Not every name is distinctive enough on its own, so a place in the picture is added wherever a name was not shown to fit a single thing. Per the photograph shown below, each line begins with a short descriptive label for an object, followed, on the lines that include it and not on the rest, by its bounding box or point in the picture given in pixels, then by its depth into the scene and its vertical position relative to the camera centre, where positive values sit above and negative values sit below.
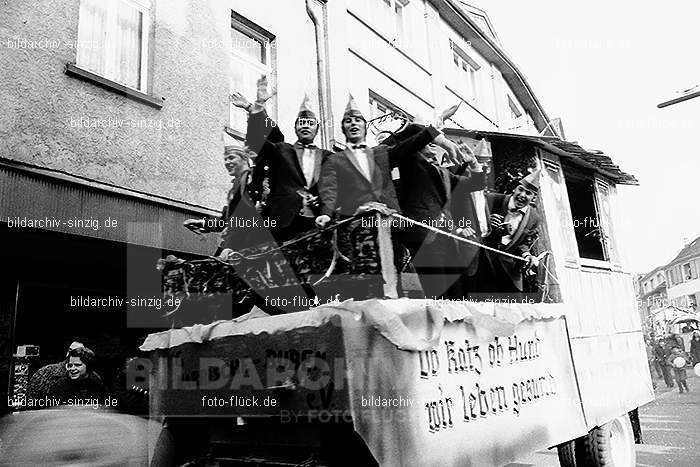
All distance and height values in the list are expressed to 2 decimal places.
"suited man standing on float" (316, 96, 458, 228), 4.01 +1.40
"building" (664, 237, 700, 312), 46.06 +5.73
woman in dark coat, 5.36 +0.12
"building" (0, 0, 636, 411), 5.38 +2.38
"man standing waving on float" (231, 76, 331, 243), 4.14 +1.52
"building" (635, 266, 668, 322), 53.81 +5.61
